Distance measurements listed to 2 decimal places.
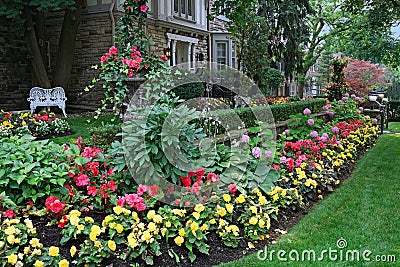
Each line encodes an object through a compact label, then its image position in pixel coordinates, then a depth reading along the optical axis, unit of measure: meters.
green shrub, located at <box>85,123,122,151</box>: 4.80
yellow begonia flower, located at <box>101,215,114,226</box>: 2.90
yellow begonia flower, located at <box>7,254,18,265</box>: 2.51
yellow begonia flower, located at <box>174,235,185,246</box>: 2.92
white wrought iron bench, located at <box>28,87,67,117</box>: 9.75
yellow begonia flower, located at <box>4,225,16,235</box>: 2.63
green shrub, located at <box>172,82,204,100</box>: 9.77
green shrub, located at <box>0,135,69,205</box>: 3.05
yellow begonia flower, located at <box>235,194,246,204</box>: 3.53
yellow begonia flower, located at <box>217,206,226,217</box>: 3.30
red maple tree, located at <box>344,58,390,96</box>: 19.94
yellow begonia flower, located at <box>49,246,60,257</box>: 2.58
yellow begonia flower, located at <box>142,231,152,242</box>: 2.80
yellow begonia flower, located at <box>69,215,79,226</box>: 2.81
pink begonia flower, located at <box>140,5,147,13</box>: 5.44
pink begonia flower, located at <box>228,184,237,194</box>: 3.61
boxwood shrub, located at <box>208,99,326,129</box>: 5.52
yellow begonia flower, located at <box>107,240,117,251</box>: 2.68
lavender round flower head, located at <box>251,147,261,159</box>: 4.24
